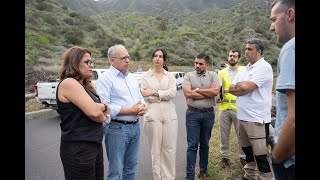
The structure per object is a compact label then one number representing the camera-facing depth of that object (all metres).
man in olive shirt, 4.58
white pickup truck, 11.04
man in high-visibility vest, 5.34
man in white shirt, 3.97
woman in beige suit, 4.34
